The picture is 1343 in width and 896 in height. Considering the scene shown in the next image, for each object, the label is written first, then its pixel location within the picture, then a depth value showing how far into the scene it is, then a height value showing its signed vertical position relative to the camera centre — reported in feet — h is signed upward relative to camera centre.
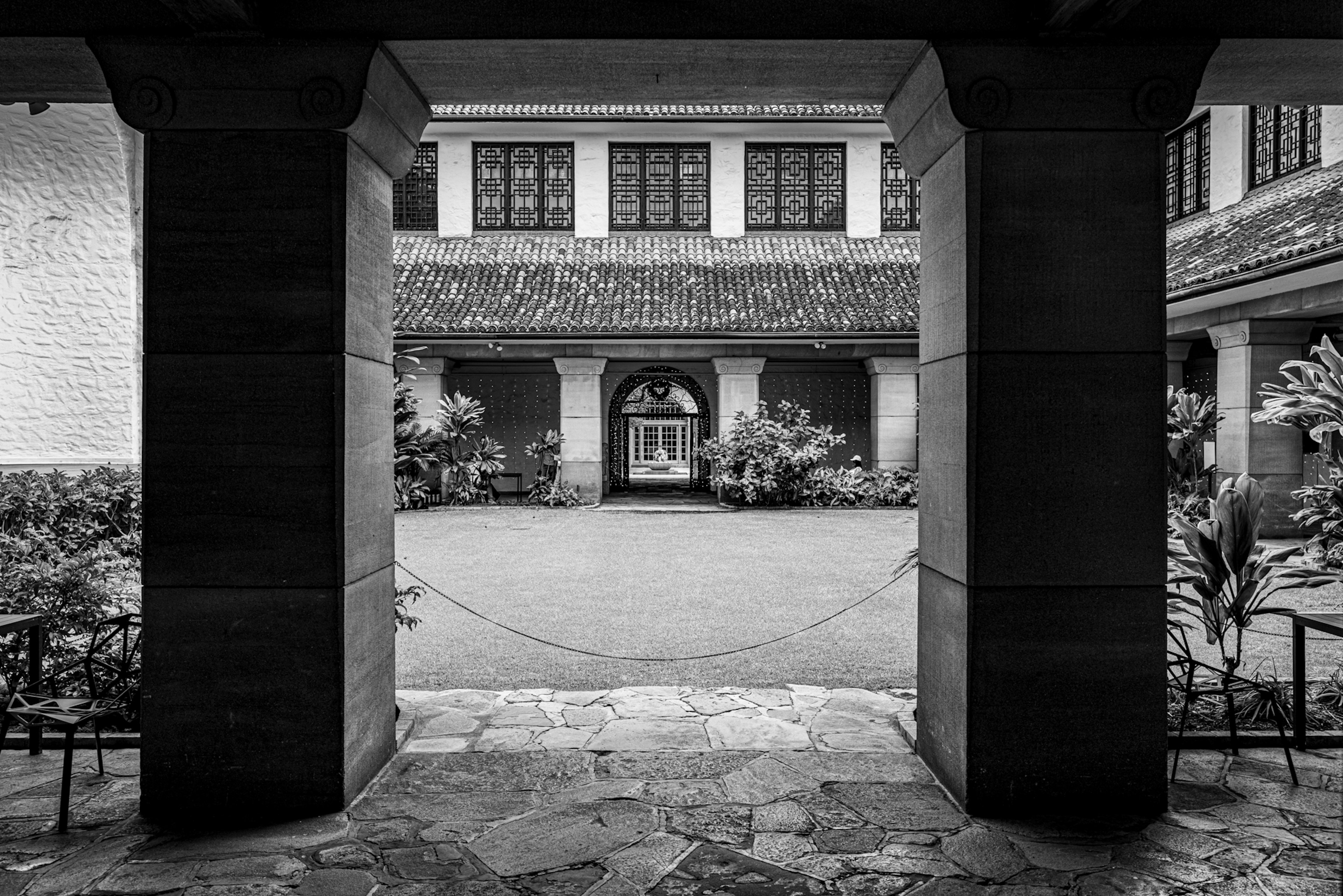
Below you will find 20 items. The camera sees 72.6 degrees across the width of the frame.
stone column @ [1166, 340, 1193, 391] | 49.67 +4.77
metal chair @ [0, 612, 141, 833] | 11.35 -3.44
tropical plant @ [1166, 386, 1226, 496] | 41.88 +0.77
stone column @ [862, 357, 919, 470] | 60.75 +1.97
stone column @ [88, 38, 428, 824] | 11.78 -0.28
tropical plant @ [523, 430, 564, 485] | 61.87 -0.53
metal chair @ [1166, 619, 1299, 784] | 13.17 -3.93
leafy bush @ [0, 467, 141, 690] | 17.54 -2.79
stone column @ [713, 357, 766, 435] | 60.54 +4.10
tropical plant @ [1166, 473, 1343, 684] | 16.14 -1.97
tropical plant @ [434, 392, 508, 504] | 59.88 -0.61
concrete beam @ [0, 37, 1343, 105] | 11.63 +5.18
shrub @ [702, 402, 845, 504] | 58.34 -0.69
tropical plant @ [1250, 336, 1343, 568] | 19.81 +0.82
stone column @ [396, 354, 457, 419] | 60.75 +4.19
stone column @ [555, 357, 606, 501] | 60.54 +0.77
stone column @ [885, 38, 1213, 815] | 11.84 -0.15
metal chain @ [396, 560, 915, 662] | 19.42 -4.39
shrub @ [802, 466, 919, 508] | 59.06 -2.74
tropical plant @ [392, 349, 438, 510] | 57.62 -0.05
